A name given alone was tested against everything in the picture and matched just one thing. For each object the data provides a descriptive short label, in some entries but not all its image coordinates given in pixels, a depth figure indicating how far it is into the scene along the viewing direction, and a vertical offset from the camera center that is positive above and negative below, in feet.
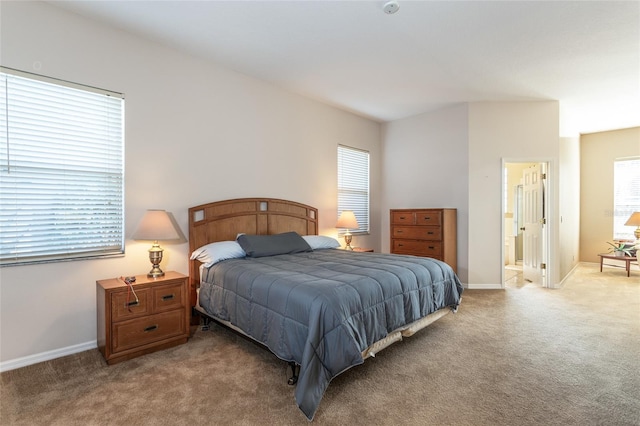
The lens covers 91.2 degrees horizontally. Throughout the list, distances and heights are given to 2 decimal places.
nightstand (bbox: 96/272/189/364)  7.99 -2.81
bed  6.28 -2.00
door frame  15.84 +0.03
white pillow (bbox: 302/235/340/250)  13.33 -1.29
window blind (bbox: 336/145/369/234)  17.39 +1.68
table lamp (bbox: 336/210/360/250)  15.64 -0.50
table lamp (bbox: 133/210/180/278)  8.95 -0.54
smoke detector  8.19 +5.47
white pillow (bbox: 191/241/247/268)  10.11 -1.34
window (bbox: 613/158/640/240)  20.24 +1.20
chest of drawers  15.39 -1.07
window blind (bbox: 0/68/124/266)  7.97 +1.17
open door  16.52 -0.63
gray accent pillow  10.90 -1.18
